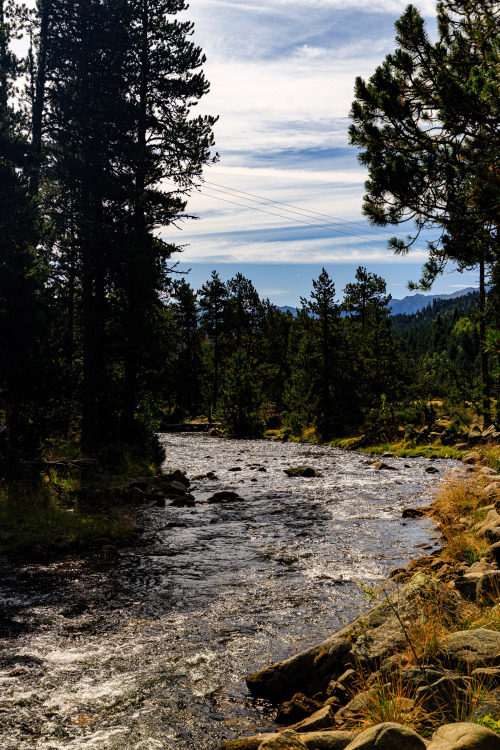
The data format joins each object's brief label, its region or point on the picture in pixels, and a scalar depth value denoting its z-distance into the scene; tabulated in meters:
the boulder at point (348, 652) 5.43
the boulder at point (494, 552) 7.78
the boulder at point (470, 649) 4.44
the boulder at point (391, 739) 3.27
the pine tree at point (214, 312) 66.75
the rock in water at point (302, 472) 22.89
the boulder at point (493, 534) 8.96
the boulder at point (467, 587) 6.57
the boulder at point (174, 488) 18.47
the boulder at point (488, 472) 15.34
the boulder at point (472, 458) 21.45
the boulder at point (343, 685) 5.12
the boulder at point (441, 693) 4.05
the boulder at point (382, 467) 23.84
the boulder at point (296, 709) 5.14
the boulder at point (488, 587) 6.19
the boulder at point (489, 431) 25.39
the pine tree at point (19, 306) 14.56
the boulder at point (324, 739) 3.95
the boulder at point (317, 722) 4.52
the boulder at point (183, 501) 16.67
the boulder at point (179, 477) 20.52
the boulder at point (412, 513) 14.20
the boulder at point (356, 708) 4.33
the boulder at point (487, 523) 9.48
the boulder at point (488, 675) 4.10
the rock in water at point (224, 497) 17.34
